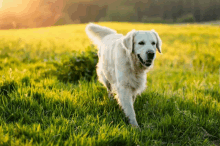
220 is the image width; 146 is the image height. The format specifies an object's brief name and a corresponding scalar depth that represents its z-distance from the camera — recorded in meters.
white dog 2.78
